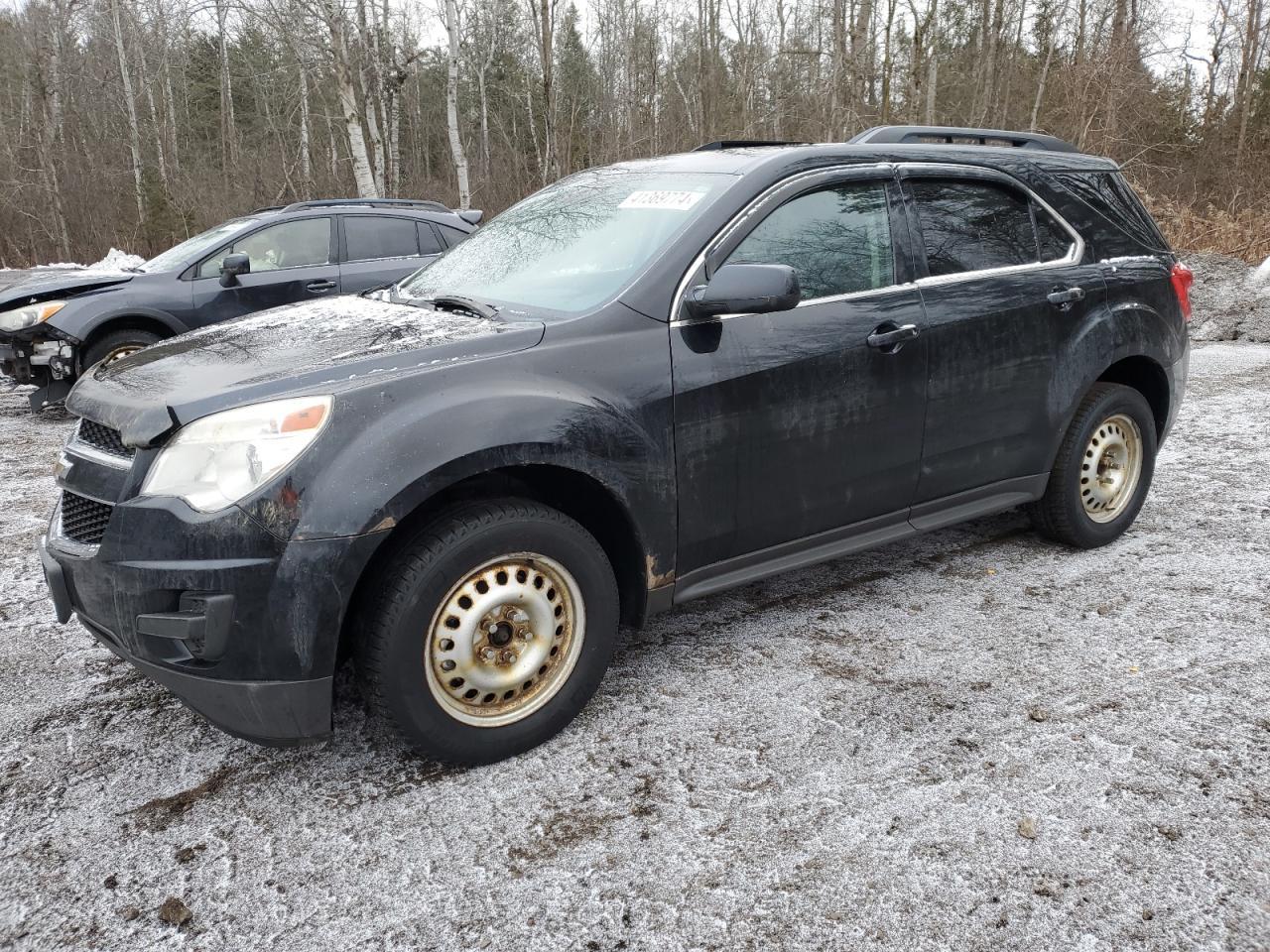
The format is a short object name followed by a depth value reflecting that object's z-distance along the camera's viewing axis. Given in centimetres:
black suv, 253
